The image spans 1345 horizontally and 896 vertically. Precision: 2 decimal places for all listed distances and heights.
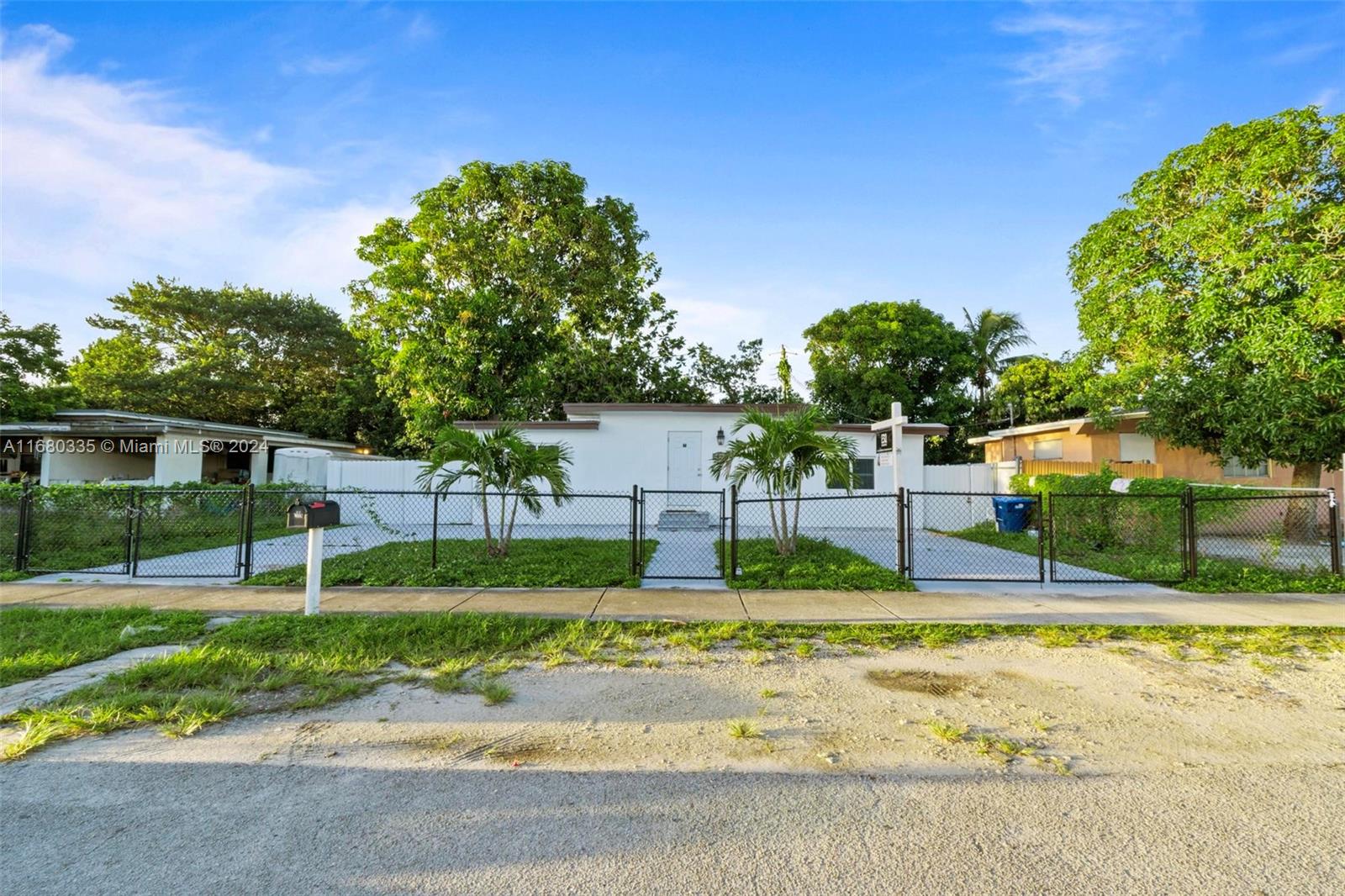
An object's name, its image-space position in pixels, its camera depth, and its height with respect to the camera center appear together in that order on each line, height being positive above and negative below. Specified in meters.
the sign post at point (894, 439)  10.27 +0.81
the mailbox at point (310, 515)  5.78 -0.38
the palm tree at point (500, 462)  9.10 +0.25
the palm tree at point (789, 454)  9.35 +0.44
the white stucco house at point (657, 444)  14.92 +0.91
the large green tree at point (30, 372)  18.66 +3.49
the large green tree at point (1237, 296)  10.09 +3.58
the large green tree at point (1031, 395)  24.08 +3.65
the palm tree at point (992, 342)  27.33 +6.50
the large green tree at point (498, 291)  18.75 +6.70
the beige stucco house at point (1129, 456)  15.99 +0.80
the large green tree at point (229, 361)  26.05 +5.46
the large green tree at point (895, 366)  25.31 +5.14
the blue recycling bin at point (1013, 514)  13.51 -0.72
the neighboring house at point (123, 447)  18.33 +0.97
